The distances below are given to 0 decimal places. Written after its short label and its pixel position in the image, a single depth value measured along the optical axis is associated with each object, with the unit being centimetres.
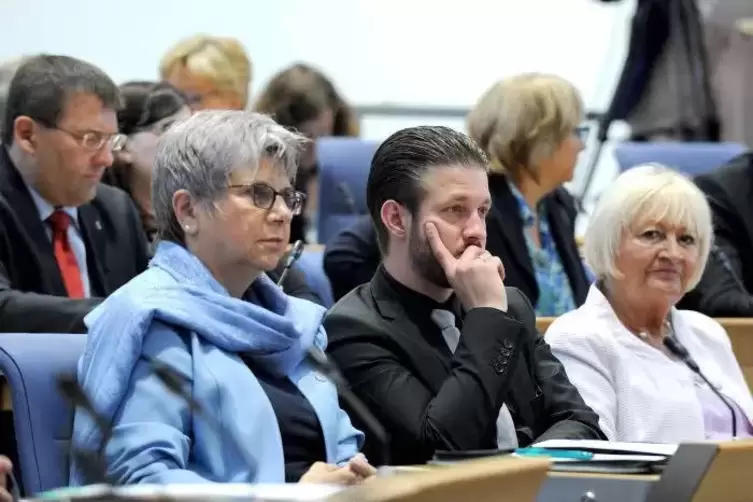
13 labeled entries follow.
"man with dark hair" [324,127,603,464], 521
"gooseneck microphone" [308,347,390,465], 394
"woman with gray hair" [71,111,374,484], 459
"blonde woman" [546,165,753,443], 618
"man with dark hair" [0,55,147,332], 667
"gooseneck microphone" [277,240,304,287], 680
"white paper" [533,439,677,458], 471
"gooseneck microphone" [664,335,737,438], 641
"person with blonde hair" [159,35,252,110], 973
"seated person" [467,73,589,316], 823
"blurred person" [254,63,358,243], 1055
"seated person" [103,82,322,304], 786
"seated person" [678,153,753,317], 819
